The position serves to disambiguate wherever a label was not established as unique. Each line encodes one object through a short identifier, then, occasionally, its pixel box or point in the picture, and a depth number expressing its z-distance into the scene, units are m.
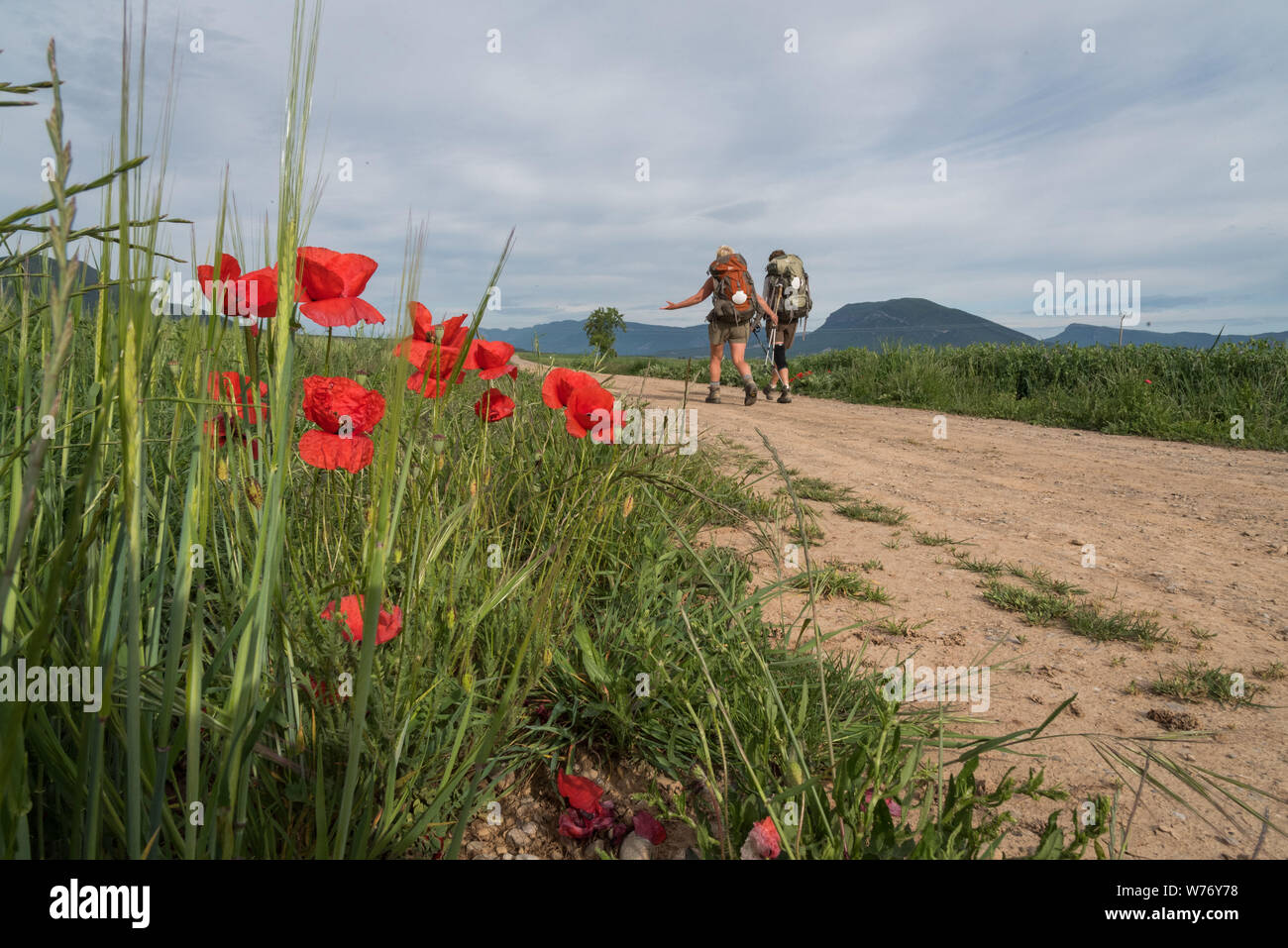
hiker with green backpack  9.80
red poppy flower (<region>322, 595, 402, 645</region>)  1.02
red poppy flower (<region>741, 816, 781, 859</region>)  1.11
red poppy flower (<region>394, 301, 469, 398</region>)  1.27
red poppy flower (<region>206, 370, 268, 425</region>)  0.96
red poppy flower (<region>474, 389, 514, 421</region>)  1.67
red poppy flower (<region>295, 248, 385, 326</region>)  1.04
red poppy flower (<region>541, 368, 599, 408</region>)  1.54
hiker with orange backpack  8.80
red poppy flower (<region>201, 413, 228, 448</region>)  1.10
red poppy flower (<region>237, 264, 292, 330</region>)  0.92
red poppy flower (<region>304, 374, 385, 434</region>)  1.09
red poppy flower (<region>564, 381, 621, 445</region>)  1.49
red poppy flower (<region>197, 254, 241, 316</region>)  0.86
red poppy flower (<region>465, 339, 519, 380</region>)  1.57
